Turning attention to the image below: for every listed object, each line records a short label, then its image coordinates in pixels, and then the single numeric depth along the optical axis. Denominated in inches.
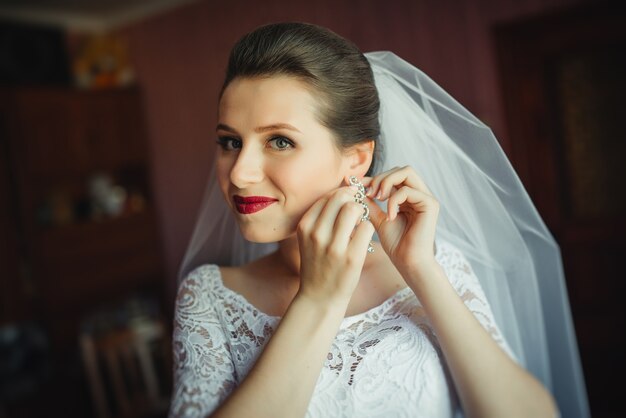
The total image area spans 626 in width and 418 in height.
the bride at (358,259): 42.9
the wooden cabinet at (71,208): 173.2
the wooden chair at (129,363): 146.9
